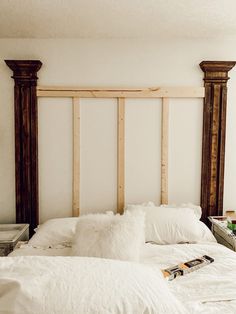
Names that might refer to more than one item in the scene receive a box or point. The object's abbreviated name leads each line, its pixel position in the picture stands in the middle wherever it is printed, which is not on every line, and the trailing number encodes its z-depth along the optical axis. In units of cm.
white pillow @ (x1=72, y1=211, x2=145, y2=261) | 166
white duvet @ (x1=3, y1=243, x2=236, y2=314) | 98
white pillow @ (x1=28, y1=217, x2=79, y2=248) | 207
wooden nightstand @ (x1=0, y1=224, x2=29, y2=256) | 214
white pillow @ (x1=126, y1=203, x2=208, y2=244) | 218
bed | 98
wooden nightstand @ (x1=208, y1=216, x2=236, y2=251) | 219
